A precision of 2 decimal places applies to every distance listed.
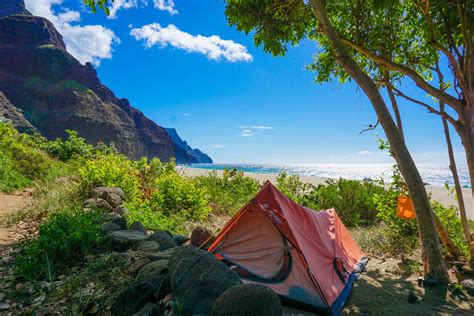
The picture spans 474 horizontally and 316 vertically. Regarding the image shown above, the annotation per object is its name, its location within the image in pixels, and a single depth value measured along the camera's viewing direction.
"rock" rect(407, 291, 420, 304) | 3.82
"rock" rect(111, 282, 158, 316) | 2.92
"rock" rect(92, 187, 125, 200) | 7.33
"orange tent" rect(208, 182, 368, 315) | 3.94
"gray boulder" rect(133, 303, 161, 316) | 2.75
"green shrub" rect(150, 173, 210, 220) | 8.73
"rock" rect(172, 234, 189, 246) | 5.82
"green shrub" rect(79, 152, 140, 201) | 8.00
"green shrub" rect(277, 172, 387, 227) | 9.92
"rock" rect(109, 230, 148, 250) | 4.70
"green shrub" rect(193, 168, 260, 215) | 10.93
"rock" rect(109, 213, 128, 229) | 5.68
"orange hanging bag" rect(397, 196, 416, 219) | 5.32
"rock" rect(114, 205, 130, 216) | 6.67
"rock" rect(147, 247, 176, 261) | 3.97
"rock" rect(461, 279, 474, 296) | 3.99
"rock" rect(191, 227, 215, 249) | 5.63
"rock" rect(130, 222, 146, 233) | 5.66
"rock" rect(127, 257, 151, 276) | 3.77
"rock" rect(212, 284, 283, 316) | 2.25
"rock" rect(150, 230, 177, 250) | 4.93
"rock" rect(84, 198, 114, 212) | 6.62
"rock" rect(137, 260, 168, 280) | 3.36
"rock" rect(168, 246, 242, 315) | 2.71
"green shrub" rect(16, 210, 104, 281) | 3.69
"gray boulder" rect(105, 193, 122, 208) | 7.25
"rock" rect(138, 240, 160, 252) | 4.57
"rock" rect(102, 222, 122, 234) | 5.11
